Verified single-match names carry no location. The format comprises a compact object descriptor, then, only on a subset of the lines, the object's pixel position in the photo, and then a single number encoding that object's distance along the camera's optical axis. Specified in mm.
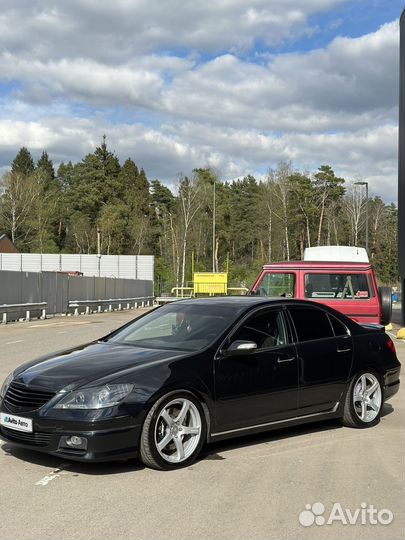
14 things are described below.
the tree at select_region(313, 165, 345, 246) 84000
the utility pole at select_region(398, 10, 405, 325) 33062
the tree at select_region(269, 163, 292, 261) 78206
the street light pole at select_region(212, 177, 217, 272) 83469
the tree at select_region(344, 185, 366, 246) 81250
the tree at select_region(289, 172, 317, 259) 79500
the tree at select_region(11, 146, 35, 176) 112881
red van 12695
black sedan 5328
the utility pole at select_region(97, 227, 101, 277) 84531
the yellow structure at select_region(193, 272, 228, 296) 45594
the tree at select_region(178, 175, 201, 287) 79750
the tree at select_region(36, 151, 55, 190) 104125
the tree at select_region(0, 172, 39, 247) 83125
